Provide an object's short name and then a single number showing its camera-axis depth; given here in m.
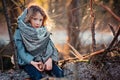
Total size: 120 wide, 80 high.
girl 5.20
